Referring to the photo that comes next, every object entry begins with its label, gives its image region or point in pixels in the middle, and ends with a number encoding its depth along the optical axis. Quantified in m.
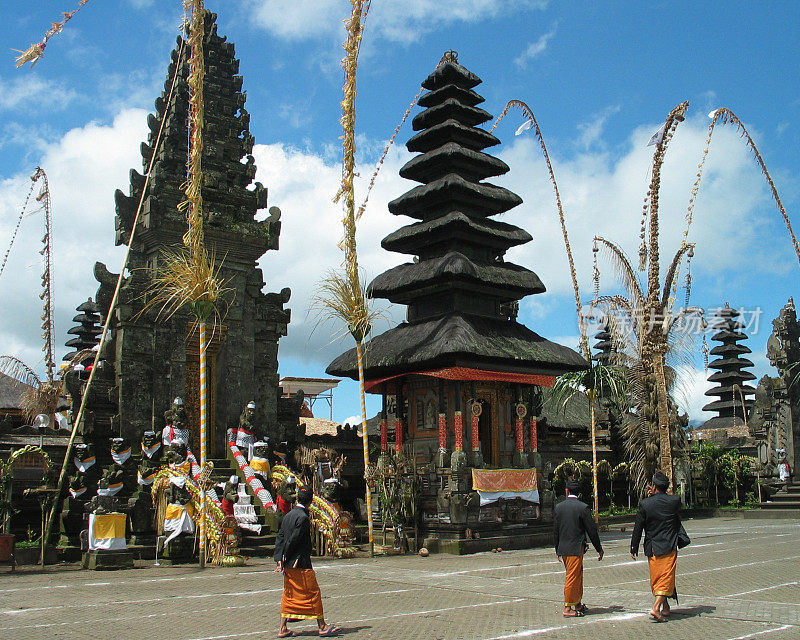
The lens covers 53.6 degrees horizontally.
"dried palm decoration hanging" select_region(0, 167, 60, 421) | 24.31
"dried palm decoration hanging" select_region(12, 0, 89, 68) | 13.98
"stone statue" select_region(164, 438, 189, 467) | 18.12
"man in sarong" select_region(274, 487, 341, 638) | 9.30
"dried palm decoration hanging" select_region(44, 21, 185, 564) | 16.69
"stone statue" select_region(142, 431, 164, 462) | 20.06
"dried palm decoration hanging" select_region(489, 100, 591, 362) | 26.76
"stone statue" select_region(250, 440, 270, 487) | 20.95
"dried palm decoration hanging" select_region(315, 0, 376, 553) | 19.00
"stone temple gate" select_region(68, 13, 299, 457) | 22.00
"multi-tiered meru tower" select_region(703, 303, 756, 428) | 60.75
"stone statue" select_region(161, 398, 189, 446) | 20.30
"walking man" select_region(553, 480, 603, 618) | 10.50
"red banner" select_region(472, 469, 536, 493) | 20.75
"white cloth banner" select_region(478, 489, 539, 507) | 20.70
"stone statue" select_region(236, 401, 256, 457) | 21.52
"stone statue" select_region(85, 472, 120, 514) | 15.99
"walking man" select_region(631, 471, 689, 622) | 10.08
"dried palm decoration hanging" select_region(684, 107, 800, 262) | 26.95
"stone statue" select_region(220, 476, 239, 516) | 17.83
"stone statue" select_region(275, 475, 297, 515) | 18.28
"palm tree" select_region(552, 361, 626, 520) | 31.58
